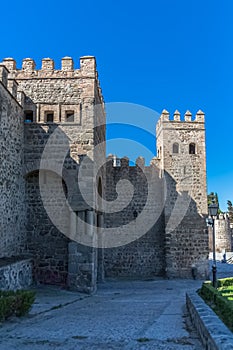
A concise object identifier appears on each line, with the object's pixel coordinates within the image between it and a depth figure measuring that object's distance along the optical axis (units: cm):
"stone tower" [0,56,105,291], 1251
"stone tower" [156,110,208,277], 1869
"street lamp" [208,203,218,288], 1236
